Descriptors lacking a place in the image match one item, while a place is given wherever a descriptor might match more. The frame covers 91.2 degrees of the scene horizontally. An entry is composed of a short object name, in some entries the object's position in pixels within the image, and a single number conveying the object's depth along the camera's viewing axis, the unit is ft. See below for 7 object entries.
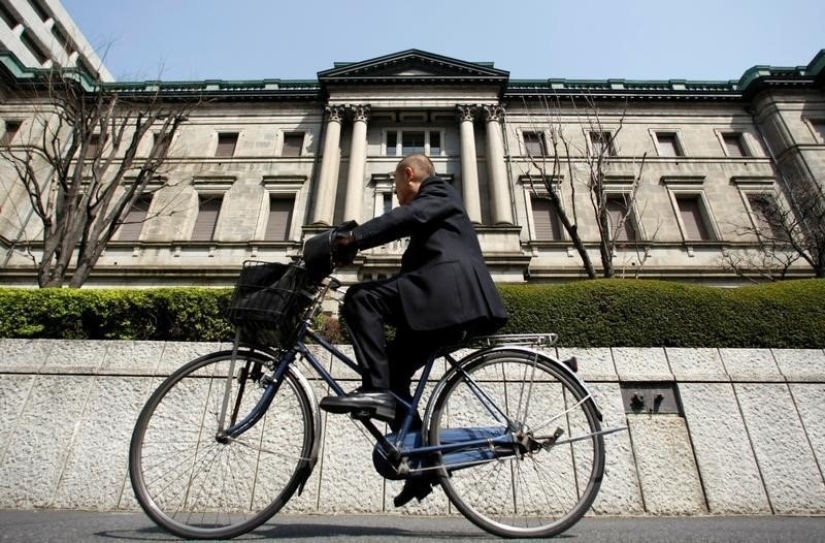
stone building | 53.98
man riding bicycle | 6.96
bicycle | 6.84
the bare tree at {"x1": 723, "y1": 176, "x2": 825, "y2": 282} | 46.70
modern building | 97.66
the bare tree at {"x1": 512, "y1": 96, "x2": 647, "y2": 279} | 58.23
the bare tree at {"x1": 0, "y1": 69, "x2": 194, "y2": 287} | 26.71
